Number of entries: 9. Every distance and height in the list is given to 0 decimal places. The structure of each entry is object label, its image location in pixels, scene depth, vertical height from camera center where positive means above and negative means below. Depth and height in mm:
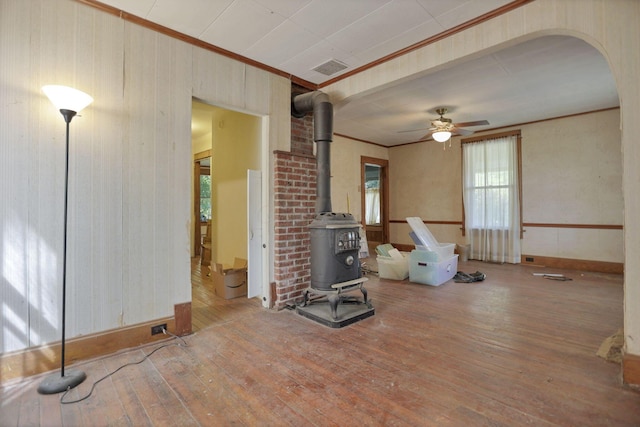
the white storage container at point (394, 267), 4848 -833
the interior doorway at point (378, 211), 7418 +143
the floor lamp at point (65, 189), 1949 +185
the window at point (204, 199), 7600 +427
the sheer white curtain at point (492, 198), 6047 +344
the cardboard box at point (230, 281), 3926 -852
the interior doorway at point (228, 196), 3514 +291
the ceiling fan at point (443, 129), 4938 +1416
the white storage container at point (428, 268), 4484 -798
